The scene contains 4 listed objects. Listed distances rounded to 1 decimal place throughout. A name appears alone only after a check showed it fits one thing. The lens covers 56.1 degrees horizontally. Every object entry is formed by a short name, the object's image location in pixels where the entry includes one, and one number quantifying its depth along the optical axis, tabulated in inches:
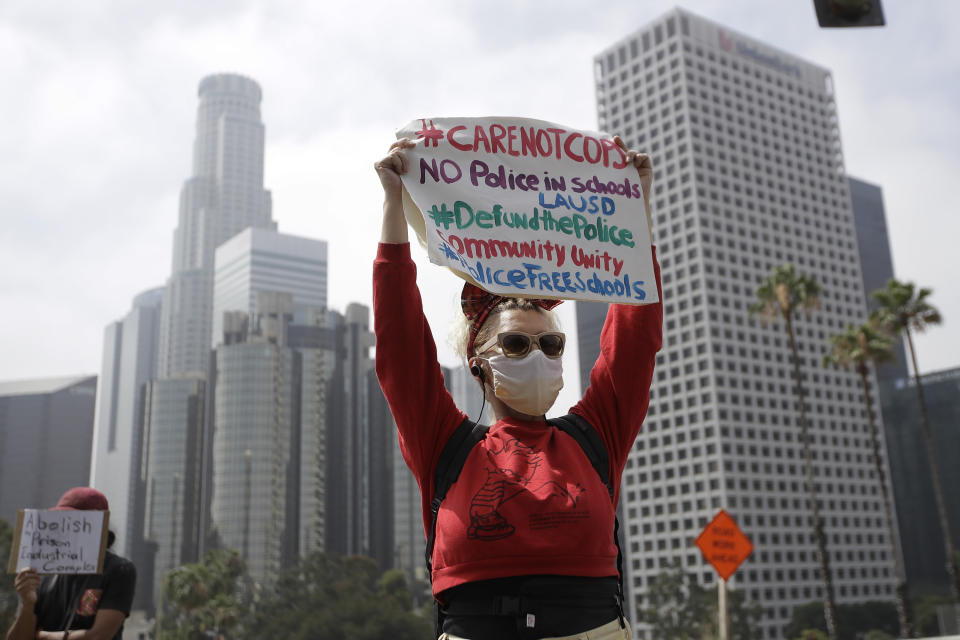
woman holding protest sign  103.3
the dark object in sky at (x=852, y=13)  244.8
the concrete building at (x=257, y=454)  4389.8
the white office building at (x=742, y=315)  4539.9
